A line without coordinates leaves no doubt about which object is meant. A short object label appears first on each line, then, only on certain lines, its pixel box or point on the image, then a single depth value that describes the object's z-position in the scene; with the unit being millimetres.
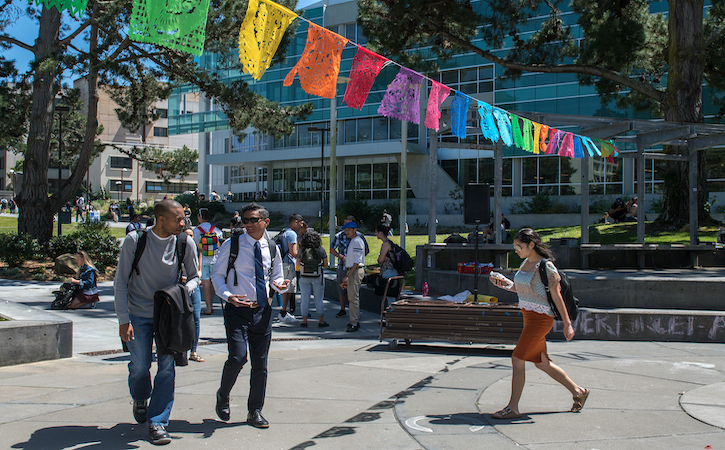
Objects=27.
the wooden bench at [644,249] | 13766
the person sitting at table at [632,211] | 23297
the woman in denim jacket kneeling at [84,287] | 10945
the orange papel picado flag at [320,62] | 7930
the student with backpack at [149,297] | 4379
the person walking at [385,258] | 9938
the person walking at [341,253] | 10797
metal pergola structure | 13625
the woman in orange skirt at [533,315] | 4988
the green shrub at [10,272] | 15570
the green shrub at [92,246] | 16578
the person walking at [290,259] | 9633
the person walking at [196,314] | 7131
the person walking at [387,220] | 21425
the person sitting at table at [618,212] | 23250
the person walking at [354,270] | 9883
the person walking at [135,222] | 13862
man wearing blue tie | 4723
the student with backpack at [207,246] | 10281
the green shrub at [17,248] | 16078
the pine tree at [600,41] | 17766
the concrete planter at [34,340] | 6914
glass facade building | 34750
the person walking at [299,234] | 10305
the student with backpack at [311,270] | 10102
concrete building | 79375
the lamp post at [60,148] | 17969
